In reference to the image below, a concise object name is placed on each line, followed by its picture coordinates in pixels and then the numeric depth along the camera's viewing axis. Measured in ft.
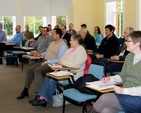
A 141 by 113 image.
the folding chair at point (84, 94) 9.89
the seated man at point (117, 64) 15.13
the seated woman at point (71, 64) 12.15
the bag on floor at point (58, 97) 13.18
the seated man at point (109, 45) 17.69
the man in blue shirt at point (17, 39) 29.50
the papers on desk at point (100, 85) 8.60
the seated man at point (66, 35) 28.76
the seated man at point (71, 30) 30.01
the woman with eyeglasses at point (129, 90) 7.92
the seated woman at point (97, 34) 30.17
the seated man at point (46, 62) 14.89
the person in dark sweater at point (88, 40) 20.77
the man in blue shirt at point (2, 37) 31.40
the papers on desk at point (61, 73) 11.15
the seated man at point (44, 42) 19.81
